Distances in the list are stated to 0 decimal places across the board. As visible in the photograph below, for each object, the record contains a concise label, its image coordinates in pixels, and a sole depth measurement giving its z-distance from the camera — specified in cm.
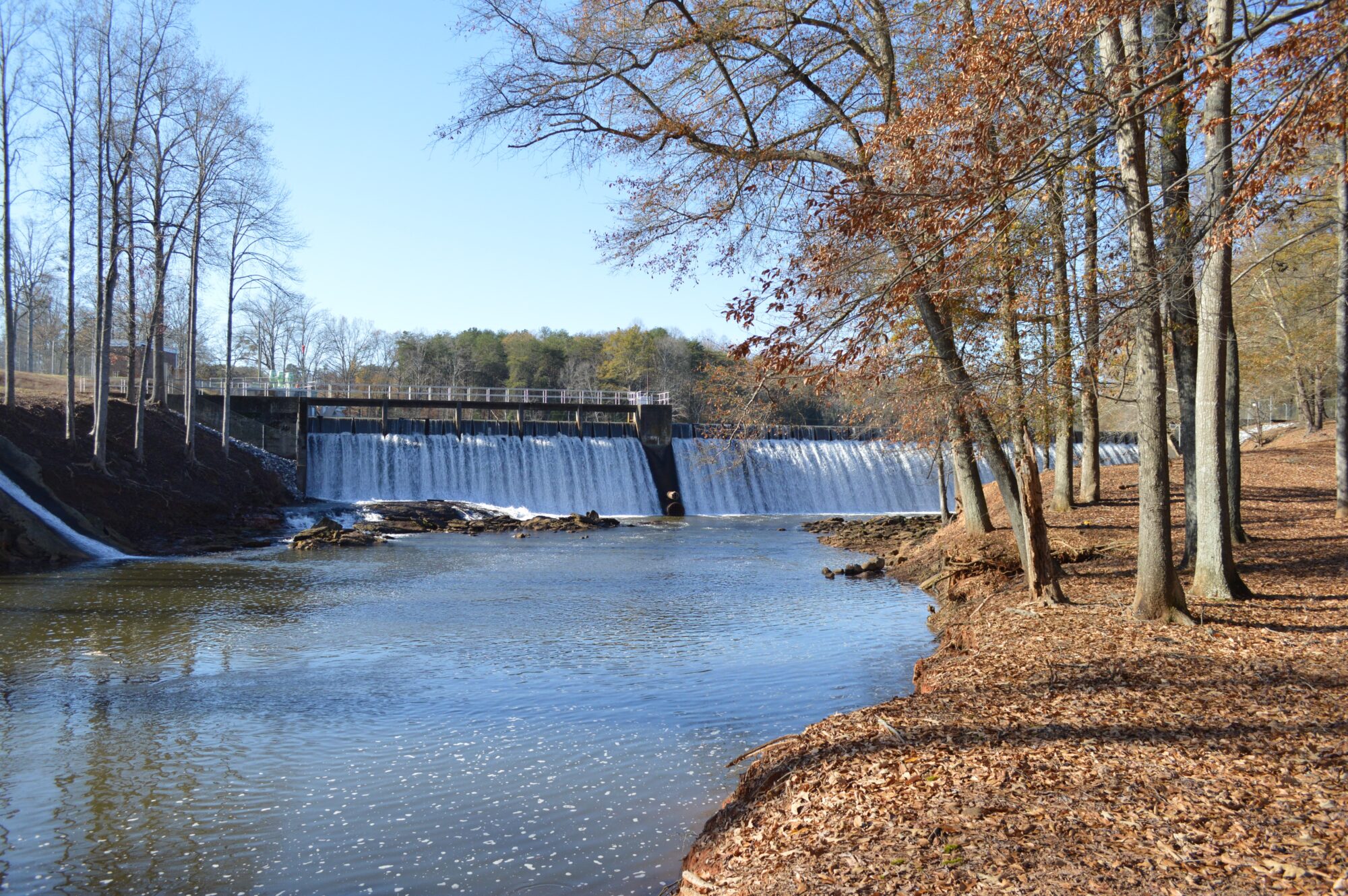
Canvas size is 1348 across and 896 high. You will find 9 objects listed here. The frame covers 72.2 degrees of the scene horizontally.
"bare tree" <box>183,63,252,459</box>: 2525
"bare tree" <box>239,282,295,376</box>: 5981
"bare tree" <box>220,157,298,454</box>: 2752
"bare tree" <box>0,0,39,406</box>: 2150
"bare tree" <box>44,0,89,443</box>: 2195
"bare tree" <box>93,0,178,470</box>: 2217
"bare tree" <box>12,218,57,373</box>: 3266
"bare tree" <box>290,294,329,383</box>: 7200
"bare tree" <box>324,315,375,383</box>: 7500
